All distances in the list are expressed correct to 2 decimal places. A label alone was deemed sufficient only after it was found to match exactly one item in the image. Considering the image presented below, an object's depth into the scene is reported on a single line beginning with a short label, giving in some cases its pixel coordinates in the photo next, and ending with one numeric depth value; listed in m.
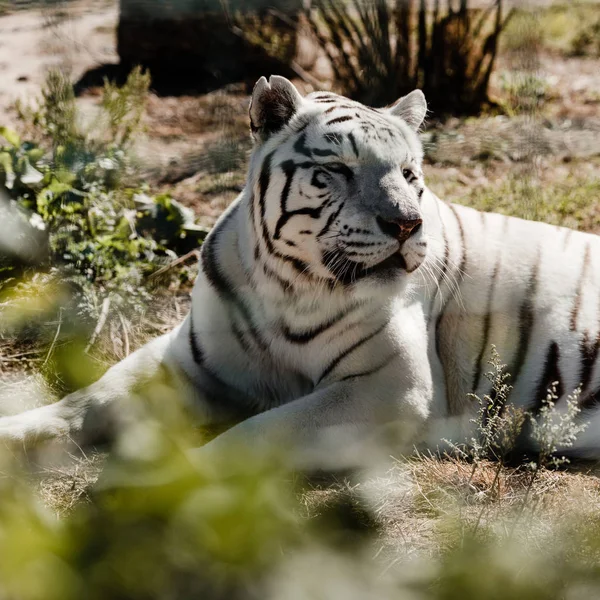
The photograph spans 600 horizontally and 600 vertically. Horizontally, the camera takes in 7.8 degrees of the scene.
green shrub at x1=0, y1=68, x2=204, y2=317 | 6.86
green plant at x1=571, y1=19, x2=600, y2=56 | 11.93
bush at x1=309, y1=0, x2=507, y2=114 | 8.77
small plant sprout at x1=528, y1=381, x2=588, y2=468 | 6.05
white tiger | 6.30
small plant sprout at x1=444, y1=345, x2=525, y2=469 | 6.34
